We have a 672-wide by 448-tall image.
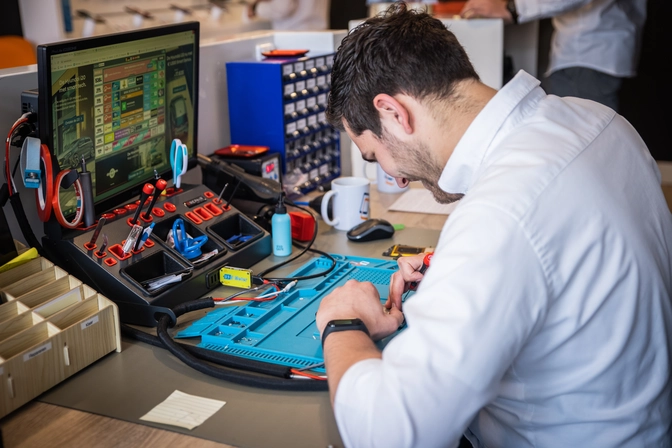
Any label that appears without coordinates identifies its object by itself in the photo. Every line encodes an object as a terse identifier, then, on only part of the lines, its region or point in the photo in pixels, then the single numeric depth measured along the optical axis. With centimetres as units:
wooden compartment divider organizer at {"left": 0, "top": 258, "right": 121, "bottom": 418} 99
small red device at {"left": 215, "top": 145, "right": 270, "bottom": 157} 183
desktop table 93
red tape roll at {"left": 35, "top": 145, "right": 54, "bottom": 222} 119
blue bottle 154
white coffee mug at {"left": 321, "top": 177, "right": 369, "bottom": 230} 171
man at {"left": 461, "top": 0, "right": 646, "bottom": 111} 293
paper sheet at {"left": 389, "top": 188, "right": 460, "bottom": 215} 190
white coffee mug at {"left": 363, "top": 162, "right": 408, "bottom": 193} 207
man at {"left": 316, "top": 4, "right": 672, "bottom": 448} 74
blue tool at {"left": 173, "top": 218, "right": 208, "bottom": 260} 140
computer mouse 164
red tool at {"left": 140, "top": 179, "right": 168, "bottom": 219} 132
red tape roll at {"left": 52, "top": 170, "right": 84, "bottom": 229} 122
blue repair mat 111
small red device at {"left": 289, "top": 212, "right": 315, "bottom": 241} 163
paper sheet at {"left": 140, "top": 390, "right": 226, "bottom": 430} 97
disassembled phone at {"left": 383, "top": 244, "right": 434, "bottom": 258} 155
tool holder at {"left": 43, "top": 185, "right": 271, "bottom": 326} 124
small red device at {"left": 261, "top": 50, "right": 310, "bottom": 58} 205
